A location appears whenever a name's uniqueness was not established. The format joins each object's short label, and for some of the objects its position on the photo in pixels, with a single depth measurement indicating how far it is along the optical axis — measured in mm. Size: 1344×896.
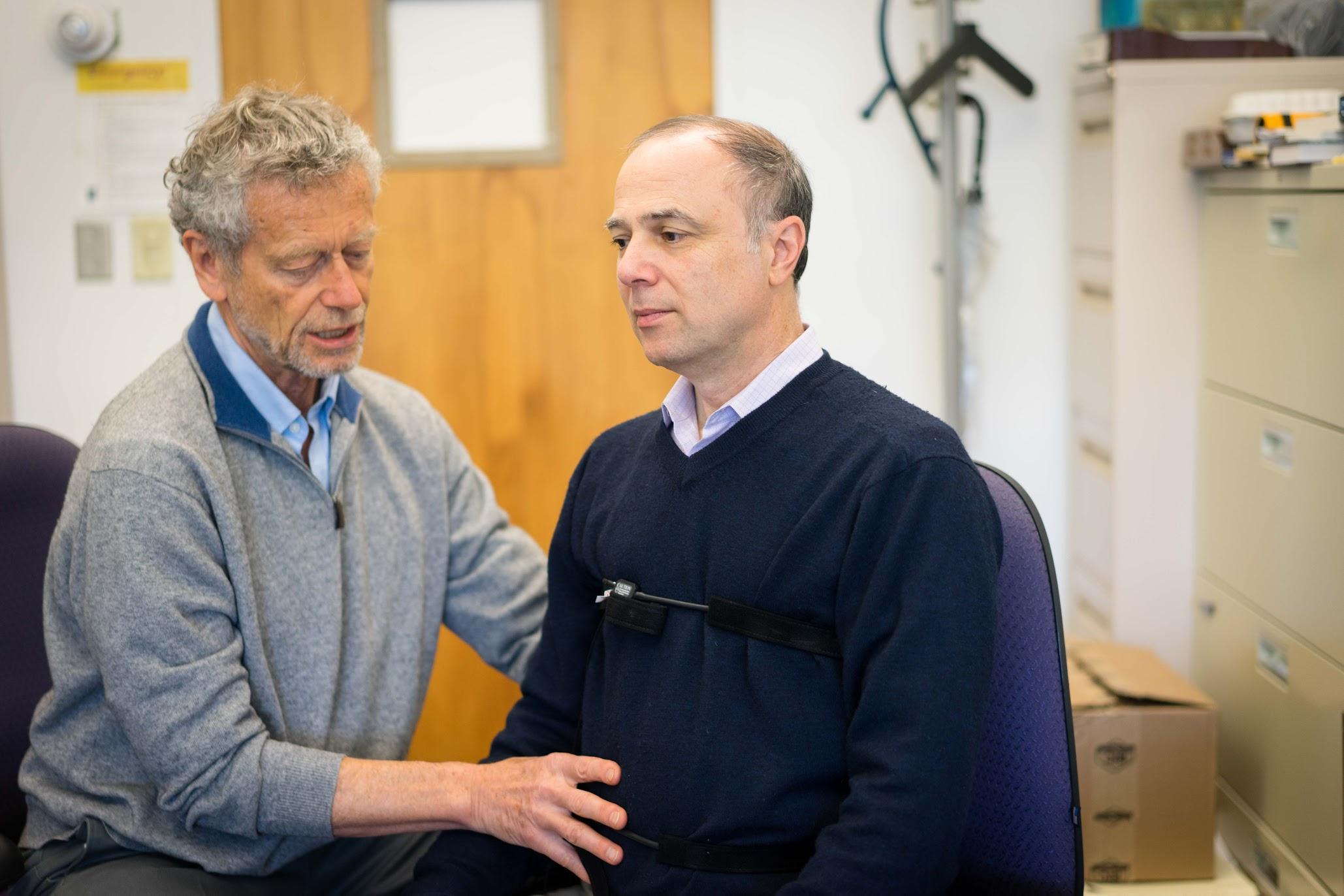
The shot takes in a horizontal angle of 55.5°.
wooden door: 2844
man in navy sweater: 1174
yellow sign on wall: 2863
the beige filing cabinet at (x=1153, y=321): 2434
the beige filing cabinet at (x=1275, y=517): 1937
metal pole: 2635
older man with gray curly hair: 1396
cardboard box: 2096
